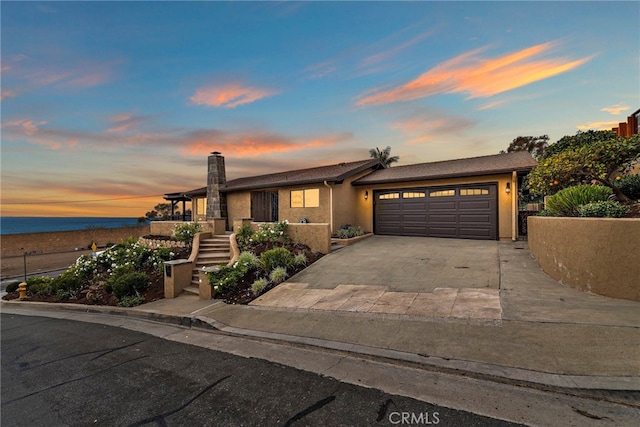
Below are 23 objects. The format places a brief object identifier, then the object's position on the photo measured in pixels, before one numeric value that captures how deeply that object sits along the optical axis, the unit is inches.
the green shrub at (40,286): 462.4
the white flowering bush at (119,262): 466.0
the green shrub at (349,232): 528.7
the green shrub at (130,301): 345.7
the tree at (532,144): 1087.9
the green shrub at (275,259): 365.7
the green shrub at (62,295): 429.1
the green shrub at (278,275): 340.8
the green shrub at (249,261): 372.3
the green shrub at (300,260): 389.0
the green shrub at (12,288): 560.7
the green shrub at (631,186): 331.5
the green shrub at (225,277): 331.3
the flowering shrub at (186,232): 525.3
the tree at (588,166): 321.4
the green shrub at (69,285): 442.7
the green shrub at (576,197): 281.6
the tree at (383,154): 1460.4
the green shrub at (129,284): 365.1
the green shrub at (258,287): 315.9
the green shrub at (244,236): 467.1
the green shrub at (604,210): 237.6
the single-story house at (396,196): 482.6
